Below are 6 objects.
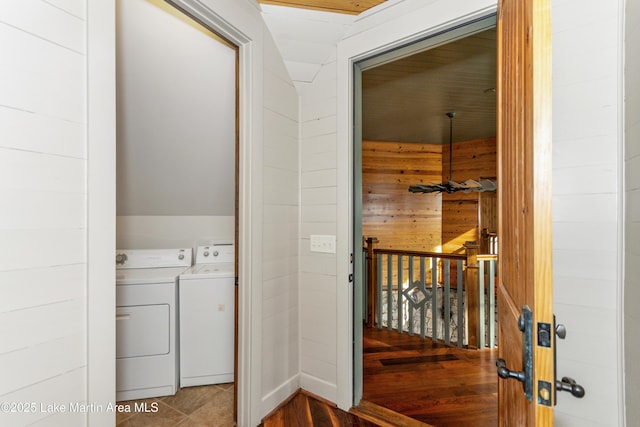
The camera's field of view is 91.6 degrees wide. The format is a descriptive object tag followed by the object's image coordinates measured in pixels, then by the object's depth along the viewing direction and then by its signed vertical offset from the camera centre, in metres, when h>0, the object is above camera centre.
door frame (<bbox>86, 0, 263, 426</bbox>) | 1.03 +0.02
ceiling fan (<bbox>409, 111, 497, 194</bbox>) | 3.96 +0.36
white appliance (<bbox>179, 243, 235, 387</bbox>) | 2.29 -0.85
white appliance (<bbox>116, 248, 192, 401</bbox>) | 2.12 -0.86
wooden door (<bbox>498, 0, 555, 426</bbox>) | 0.67 +0.04
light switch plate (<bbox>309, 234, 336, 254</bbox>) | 2.06 -0.20
